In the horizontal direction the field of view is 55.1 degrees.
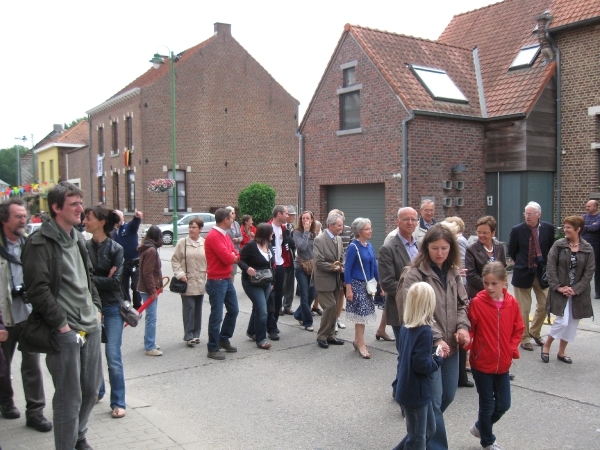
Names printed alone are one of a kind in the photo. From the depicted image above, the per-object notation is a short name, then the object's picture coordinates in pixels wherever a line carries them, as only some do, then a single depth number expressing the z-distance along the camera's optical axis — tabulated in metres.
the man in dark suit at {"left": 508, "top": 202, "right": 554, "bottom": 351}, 7.34
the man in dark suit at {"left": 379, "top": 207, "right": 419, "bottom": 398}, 5.92
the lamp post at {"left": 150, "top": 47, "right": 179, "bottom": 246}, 23.39
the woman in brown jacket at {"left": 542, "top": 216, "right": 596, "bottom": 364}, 6.61
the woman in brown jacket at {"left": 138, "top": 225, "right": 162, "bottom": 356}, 7.43
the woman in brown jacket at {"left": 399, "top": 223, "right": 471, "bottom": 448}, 4.21
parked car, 27.14
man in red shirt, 7.21
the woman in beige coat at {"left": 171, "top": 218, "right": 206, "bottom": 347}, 7.90
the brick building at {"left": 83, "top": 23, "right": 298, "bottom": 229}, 31.91
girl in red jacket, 4.37
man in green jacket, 3.72
